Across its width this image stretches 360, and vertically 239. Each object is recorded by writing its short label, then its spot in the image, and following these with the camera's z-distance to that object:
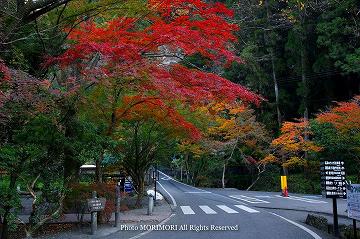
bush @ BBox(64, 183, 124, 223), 10.50
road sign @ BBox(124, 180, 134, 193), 27.25
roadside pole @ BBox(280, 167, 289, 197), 21.95
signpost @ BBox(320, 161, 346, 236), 8.40
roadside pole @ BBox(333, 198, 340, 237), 8.35
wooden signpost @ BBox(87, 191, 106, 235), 9.26
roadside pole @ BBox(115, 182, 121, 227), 10.52
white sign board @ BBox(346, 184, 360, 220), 6.94
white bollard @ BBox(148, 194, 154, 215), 13.31
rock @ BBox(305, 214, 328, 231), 9.45
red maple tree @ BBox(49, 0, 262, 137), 8.84
